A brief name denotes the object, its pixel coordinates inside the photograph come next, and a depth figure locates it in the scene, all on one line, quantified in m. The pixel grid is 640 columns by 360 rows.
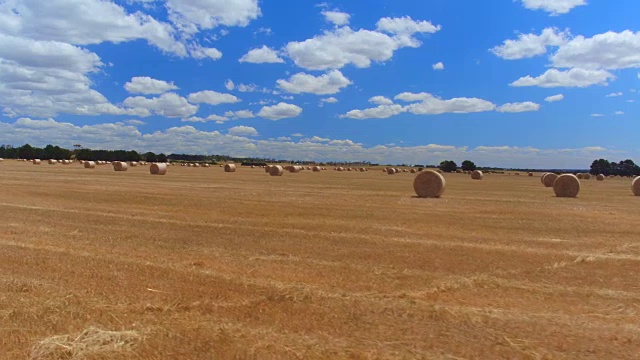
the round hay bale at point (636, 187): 35.53
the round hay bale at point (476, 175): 68.66
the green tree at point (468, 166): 142.62
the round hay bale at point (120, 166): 59.12
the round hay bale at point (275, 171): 58.94
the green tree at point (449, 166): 132.32
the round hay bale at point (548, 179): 47.42
